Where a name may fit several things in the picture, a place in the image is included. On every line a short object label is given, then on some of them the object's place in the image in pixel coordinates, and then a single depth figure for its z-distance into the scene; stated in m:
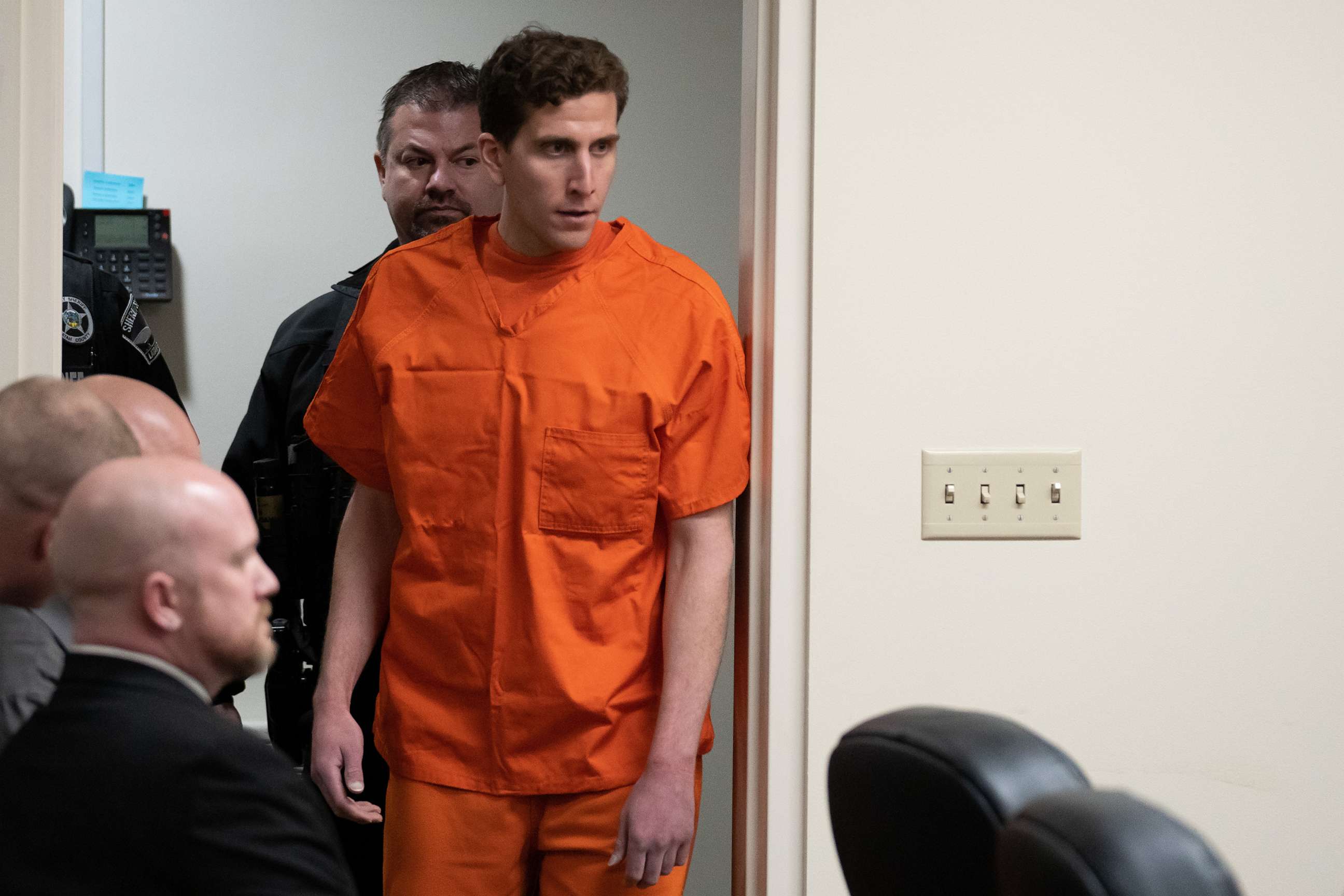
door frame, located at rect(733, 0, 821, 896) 6.28
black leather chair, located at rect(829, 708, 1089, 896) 4.56
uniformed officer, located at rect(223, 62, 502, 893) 6.76
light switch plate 6.28
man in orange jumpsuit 6.15
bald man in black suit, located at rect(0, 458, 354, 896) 5.11
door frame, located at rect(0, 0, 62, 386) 6.24
